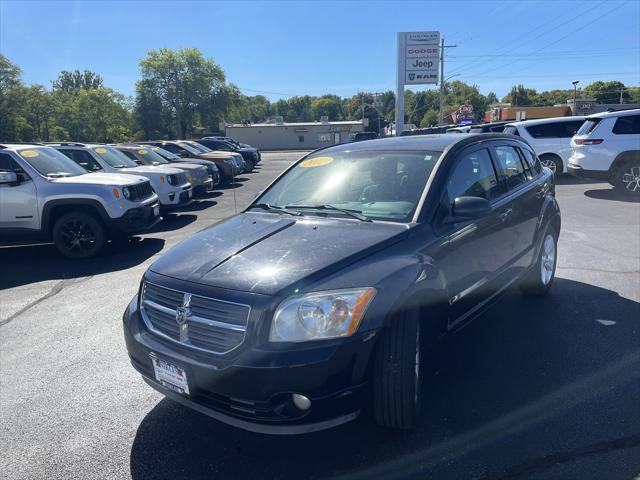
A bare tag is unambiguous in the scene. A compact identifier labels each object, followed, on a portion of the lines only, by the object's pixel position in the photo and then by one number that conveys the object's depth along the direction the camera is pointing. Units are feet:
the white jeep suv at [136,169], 34.83
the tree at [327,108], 469.16
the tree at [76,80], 359.87
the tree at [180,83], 212.84
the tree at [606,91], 290.76
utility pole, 146.33
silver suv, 24.81
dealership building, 231.30
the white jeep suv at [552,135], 47.26
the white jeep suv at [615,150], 37.22
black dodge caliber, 7.91
